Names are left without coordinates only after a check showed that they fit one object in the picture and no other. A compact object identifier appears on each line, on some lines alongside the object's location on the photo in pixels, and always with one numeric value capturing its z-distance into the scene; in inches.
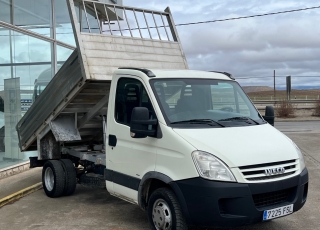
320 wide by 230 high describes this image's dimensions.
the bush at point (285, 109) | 1370.6
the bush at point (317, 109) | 1402.6
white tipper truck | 173.2
